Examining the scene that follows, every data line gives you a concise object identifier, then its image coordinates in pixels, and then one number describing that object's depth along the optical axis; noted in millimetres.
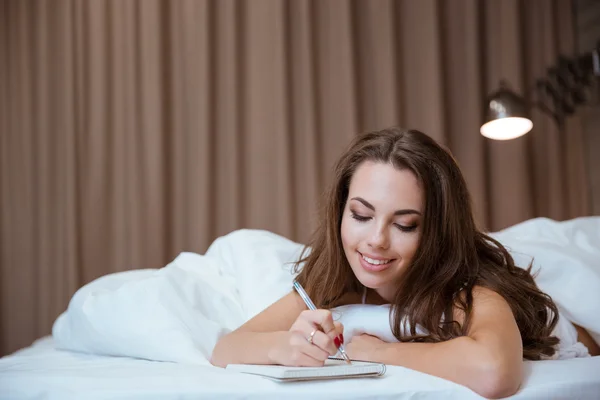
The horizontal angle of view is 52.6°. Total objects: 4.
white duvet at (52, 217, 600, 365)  1310
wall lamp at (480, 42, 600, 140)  2539
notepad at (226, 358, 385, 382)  861
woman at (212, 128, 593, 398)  1107
